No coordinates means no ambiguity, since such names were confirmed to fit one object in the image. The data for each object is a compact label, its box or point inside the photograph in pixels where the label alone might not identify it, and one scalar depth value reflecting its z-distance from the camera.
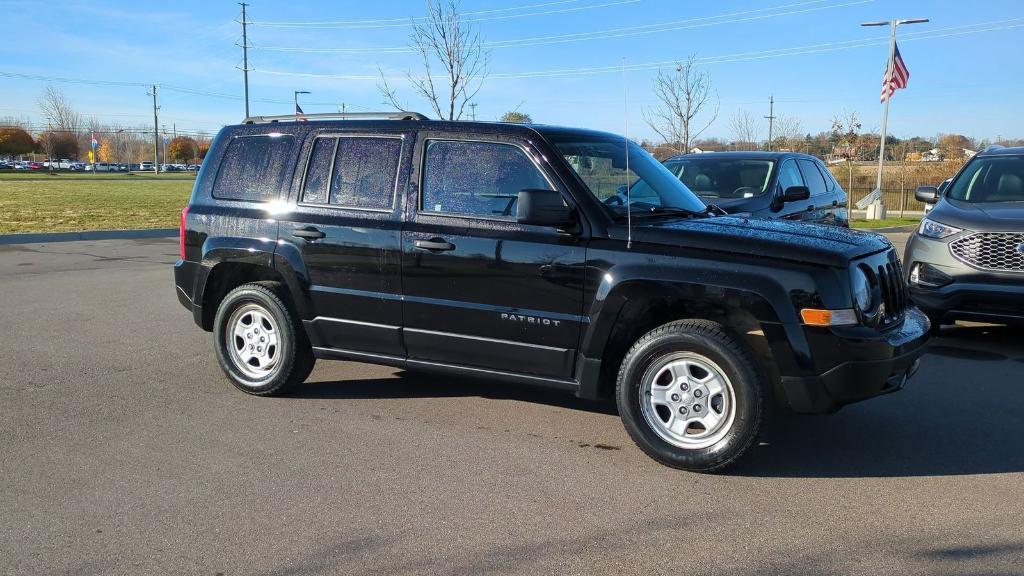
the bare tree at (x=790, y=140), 35.56
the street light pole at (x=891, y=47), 26.58
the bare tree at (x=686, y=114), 22.16
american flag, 26.45
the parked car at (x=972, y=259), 7.22
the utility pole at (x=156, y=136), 98.69
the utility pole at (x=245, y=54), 54.67
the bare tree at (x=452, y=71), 16.88
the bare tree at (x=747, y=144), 32.41
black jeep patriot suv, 4.39
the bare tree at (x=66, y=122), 109.12
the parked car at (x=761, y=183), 9.51
